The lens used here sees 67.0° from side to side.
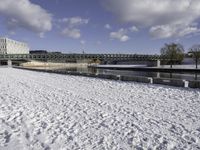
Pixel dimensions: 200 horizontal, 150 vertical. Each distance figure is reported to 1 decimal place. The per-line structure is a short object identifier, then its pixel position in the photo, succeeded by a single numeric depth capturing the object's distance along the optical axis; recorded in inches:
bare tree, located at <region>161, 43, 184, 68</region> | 2139.3
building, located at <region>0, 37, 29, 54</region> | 4937.4
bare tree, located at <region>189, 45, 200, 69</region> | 1961.2
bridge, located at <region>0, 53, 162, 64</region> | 3686.1
